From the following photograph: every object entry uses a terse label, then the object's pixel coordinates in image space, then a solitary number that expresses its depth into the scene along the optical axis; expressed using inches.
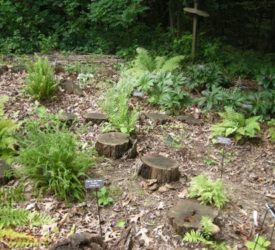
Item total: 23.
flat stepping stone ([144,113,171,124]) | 224.2
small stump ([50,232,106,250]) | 114.7
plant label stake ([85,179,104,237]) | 128.9
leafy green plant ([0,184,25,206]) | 150.4
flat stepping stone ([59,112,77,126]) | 212.9
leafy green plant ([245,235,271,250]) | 129.5
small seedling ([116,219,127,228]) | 142.3
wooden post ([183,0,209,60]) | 331.3
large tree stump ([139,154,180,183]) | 165.3
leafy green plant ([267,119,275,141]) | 212.4
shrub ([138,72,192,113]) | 242.4
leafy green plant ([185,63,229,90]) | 276.4
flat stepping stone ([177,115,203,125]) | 229.6
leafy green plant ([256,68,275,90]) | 261.6
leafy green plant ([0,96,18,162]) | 176.2
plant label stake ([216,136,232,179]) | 163.5
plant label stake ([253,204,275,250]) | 121.4
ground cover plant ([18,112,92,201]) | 152.4
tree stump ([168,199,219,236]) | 134.1
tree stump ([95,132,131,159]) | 181.3
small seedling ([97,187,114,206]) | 153.2
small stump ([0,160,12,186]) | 160.9
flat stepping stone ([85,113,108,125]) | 217.6
